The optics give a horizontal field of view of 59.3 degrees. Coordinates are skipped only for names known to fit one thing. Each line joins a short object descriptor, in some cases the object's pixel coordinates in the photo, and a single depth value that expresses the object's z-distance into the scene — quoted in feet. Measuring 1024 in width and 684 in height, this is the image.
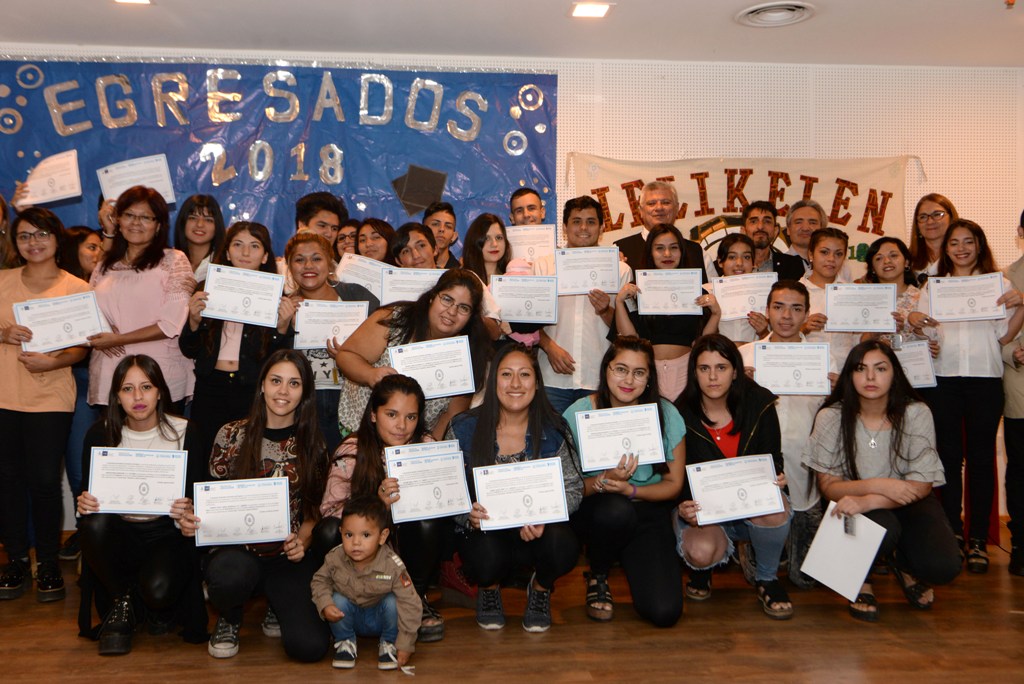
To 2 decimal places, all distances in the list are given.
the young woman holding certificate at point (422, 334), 13.80
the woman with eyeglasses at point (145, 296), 14.84
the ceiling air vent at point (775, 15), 18.02
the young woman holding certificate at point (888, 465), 13.32
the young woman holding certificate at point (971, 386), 16.22
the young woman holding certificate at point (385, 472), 12.21
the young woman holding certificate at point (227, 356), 14.48
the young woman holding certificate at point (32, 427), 14.37
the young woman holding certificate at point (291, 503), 11.57
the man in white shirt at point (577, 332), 16.01
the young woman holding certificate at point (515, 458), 12.60
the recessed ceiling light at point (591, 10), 17.79
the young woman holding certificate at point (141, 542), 11.69
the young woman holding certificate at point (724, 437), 13.65
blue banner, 20.26
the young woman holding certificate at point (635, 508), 12.81
